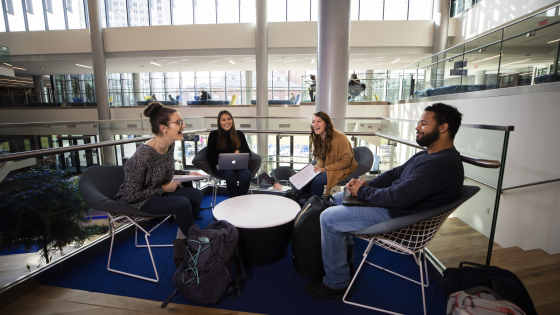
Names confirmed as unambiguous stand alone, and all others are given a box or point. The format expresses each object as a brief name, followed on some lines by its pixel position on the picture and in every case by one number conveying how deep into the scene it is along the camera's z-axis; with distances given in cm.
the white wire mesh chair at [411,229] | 134
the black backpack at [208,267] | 163
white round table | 192
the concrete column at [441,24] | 922
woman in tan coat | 280
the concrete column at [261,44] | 929
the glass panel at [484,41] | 514
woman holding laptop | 308
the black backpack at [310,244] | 183
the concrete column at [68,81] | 1588
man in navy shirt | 139
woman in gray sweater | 189
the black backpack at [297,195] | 274
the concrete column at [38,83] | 1528
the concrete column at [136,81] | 1565
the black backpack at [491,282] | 130
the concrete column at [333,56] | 455
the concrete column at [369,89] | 1101
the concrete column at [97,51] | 966
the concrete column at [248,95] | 1208
